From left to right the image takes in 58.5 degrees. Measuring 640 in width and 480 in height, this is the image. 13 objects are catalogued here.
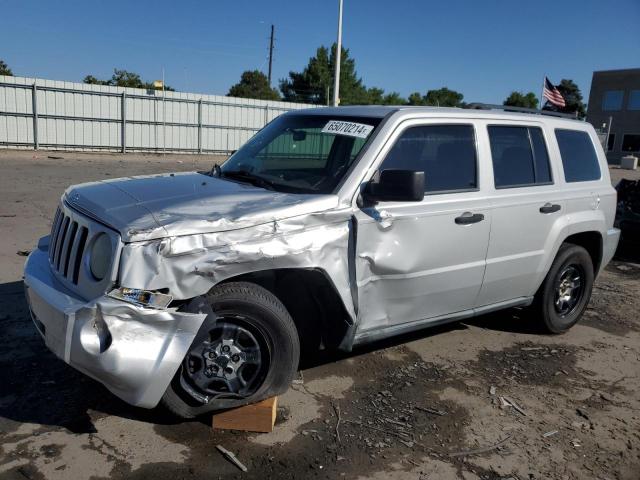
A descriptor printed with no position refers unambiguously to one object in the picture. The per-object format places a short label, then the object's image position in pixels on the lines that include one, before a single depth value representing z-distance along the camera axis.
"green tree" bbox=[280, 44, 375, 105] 51.06
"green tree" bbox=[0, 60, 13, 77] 45.36
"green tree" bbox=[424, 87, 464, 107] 66.00
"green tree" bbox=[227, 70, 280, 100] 56.05
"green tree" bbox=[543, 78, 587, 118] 80.05
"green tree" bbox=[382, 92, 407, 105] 58.94
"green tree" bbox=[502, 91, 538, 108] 73.88
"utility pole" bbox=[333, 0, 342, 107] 25.73
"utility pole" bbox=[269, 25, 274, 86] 60.90
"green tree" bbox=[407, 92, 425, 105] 61.13
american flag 19.58
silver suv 2.93
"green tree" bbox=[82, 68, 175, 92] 46.88
